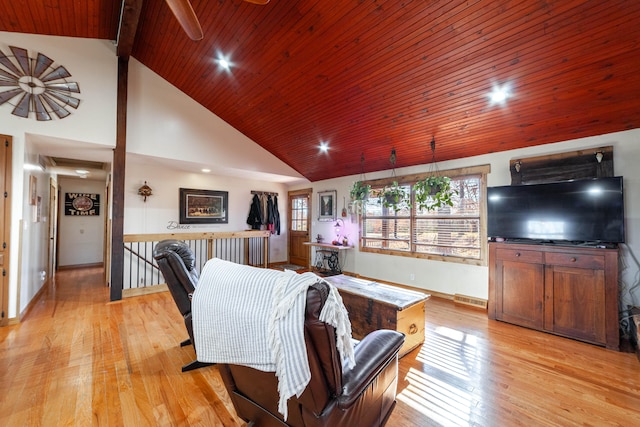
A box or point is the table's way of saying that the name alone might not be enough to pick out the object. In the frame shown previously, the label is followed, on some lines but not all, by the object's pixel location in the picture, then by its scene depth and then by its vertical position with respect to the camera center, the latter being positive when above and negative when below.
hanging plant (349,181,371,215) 3.95 +0.36
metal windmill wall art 3.24 +1.68
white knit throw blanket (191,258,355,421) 0.98 -0.43
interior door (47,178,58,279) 5.32 -0.19
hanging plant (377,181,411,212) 3.84 +0.30
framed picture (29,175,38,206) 3.59 +0.39
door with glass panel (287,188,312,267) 6.97 -0.24
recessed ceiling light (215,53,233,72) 3.62 +2.17
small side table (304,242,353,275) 6.02 -1.01
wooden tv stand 2.74 -0.83
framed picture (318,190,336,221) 6.26 +0.27
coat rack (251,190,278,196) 6.75 +0.62
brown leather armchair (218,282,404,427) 1.04 -0.80
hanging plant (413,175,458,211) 3.46 +0.37
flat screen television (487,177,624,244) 2.79 +0.06
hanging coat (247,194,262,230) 6.58 +0.04
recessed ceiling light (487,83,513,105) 2.84 +1.36
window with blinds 4.11 -0.16
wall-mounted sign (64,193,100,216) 6.80 +0.32
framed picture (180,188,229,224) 5.57 +0.22
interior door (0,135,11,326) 3.14 -0.06
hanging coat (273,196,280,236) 7.01 -0.01
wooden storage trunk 2.53 -0.95
